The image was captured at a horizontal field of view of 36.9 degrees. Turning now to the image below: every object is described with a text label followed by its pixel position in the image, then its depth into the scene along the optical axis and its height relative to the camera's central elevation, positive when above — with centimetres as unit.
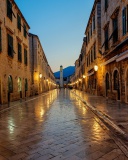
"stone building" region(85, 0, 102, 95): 2212 +508
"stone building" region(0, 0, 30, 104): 1566 +320
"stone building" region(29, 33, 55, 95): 3156 +436
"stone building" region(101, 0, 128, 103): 1335 +323
